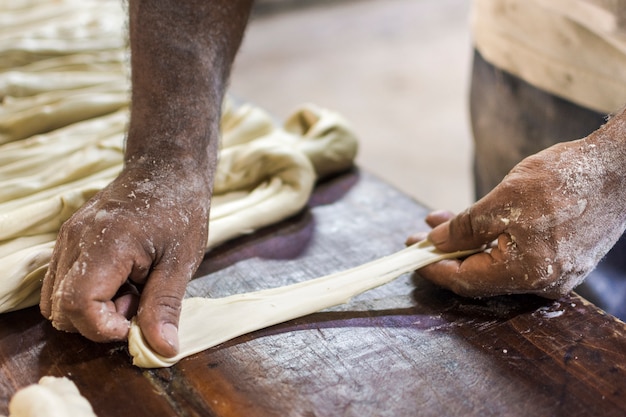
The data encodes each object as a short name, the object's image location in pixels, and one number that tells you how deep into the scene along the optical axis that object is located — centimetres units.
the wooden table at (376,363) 62
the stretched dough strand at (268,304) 65
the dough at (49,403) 60
